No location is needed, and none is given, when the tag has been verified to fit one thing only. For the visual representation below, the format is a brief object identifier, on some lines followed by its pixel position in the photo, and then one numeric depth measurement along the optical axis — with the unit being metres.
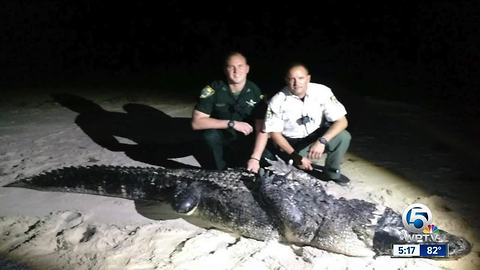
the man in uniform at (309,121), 3.88
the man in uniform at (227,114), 4.16
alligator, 3.10
